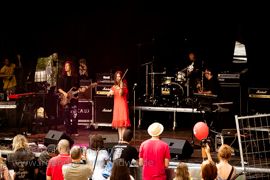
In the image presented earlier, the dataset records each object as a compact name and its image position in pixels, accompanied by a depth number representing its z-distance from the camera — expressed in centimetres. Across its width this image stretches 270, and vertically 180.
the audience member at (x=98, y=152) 649
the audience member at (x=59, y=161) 560
